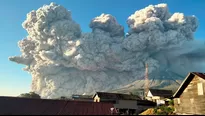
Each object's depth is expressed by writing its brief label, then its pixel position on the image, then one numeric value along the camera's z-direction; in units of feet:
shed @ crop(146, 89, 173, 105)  263.39
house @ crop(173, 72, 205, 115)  86.63
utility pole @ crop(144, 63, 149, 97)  605.81
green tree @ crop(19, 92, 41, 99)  328.37
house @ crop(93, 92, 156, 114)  214.90
